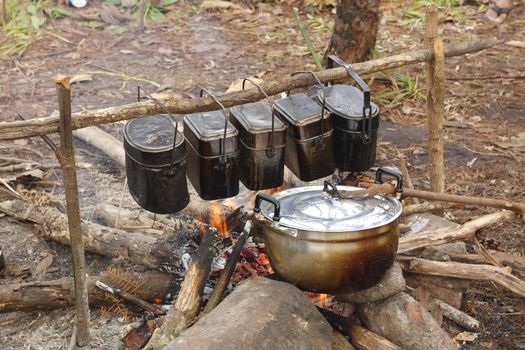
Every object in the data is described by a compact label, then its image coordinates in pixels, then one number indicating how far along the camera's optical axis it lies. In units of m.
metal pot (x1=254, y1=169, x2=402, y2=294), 3.18
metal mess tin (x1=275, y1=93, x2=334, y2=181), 3.61
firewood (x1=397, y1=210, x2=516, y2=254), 4.09
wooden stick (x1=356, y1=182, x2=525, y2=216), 3.81
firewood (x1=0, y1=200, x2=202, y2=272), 4.02
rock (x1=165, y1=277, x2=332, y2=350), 2.85
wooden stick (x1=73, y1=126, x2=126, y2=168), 5.81
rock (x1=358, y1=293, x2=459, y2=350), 3.54
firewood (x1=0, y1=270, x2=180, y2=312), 3.82
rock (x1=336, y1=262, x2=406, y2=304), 3.57
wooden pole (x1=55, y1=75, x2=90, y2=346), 3.12
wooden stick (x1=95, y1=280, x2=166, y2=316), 3.83
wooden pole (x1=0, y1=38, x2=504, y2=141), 3.15
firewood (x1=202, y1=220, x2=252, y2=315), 3.59
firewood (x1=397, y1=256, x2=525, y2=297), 3.82
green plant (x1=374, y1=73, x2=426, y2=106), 7.52
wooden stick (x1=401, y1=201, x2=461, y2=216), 4.28
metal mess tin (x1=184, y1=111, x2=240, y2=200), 3.39
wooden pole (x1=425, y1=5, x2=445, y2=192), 4.26
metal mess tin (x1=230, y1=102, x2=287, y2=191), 3.47
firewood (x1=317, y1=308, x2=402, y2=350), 3.50
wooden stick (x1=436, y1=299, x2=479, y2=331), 3.95
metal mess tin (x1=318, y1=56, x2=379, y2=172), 3.75
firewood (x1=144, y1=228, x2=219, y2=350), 3.41
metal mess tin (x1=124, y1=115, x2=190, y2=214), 3.29
